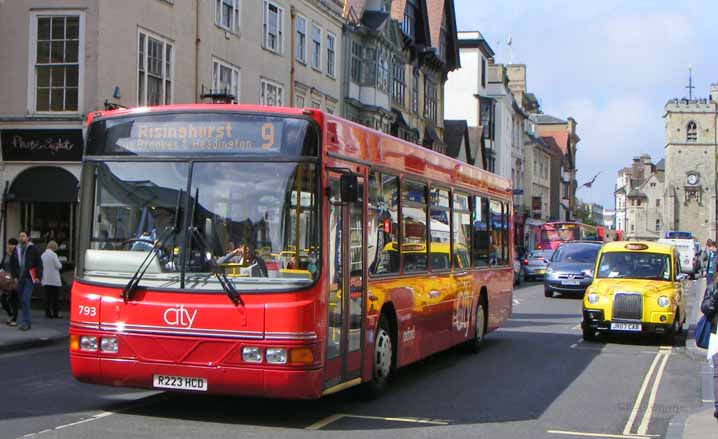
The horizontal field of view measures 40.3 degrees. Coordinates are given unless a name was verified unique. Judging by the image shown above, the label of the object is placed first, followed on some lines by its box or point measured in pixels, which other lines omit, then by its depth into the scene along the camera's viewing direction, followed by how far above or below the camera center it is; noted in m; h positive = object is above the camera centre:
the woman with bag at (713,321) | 9.19 -0.64
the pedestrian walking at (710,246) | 32.42 +0.28
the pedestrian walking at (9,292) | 18.45 -0.84
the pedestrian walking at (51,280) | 19.69 -0.63
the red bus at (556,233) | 57.59 +1.19
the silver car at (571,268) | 31.78 -0.50
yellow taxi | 17.34 -0.68
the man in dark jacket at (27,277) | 17.48 -0.51
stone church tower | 148.50 +13.47
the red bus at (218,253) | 8.65 -0.02
